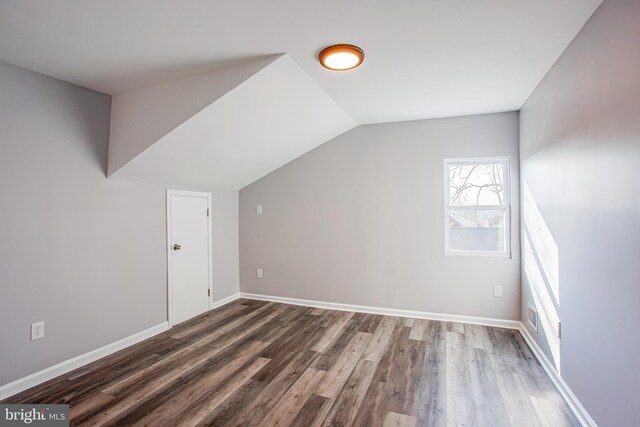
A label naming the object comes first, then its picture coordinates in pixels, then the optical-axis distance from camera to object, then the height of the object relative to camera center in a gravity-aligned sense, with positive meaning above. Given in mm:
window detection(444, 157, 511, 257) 3502 +111
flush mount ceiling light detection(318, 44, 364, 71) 2107 +1143
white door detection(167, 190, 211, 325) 3490 -444
